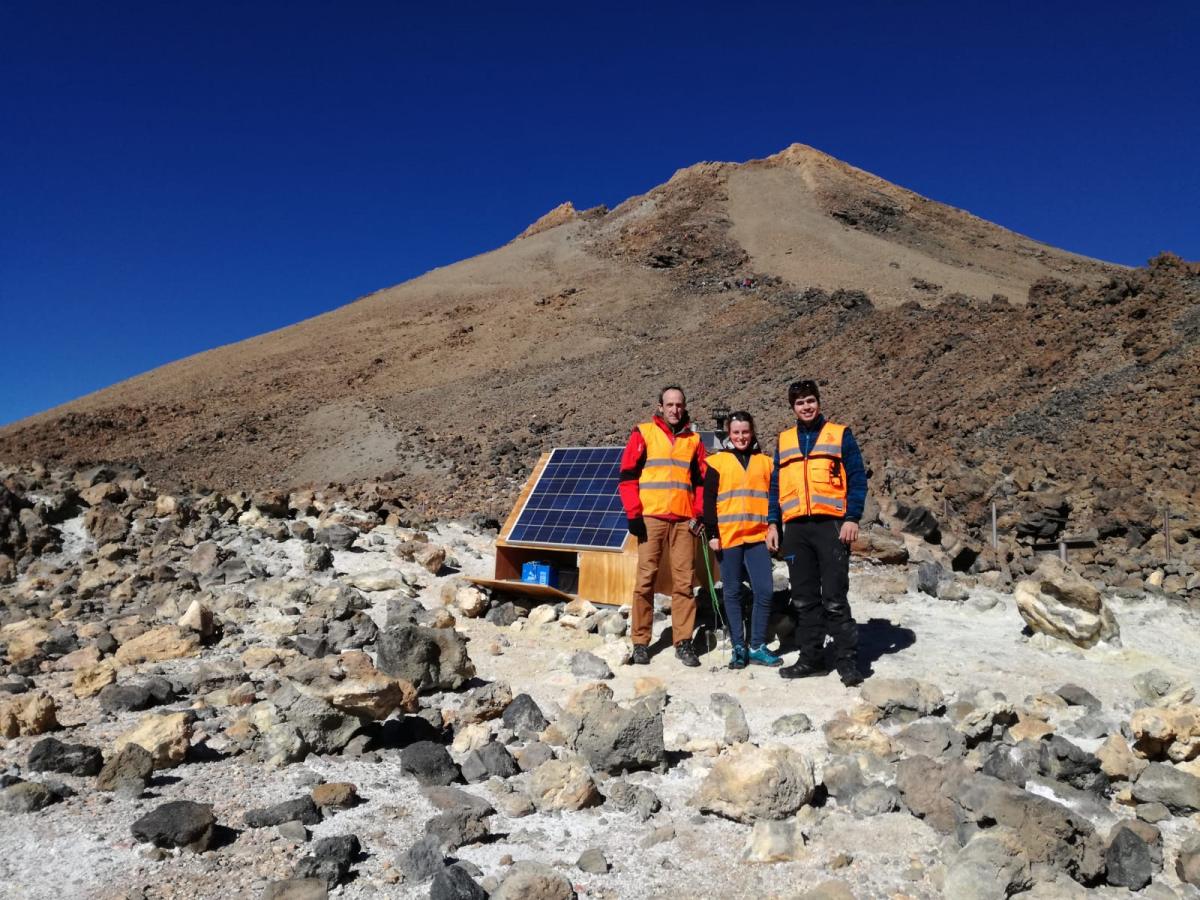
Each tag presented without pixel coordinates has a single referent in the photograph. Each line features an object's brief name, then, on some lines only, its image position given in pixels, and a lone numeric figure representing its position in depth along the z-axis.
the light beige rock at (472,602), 7.04
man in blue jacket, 5.23
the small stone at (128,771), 3.84
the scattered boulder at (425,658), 5.32
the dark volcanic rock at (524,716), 4.74
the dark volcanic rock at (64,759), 3.97
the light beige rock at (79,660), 5.91
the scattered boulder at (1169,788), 3.53
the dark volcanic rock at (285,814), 3.55
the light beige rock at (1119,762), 3.77
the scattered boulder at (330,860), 3.13
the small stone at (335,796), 3.75
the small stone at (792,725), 4.53
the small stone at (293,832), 3.44
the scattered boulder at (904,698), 4.50
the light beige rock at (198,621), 6.26
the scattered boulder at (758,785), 3.62
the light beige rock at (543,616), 6.82
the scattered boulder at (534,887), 3.00
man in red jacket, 5.84
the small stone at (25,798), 3.62
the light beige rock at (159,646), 5.97
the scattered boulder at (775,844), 3.33
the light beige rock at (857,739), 4.16
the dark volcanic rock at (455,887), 3.01
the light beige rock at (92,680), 5.30
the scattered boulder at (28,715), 4.48
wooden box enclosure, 6.88
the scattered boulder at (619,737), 4.16
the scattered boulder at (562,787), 3.81
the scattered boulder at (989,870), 2.99
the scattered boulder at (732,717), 4.48
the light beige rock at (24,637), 6.01
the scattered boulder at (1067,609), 5.48
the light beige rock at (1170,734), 3.83
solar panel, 7.22
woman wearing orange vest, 5.68
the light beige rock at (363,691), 4.45
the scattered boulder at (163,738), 4.14
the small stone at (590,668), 5.69
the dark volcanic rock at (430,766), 4.09
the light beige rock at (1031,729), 4.15
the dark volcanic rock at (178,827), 3.31
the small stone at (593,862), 3.28
